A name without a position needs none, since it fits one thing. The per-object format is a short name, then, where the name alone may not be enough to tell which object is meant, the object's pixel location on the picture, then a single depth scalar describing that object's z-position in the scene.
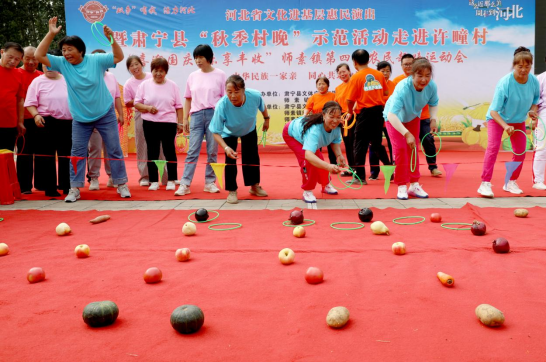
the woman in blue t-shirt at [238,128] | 4.91
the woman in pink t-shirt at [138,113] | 6.39
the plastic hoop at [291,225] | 4.00
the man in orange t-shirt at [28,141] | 5.94
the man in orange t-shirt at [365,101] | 6.21
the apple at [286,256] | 2.92
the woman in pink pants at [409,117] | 4.84
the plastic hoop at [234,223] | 3.98
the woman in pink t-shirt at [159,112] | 6.00
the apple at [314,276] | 2.57
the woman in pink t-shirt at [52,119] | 5.62
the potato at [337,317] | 2.01
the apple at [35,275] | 2.66
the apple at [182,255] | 3.04
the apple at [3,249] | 3.28
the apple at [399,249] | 3.09
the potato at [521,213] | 4.14
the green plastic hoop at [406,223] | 4.00
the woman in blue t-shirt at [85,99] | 5.04
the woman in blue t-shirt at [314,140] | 4.56
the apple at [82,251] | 3.15
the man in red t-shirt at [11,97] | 5.50
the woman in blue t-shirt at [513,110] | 4.95
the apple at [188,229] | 3.72
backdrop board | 10.92
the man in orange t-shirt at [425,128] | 6.54
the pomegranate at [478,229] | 3.54
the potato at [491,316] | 1.98
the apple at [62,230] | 3.82
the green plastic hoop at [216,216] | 4.31
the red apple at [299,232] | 3.61
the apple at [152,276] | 2.62
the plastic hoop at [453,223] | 3.88
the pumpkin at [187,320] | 1.98
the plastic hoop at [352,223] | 3.92
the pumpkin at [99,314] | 2.05
